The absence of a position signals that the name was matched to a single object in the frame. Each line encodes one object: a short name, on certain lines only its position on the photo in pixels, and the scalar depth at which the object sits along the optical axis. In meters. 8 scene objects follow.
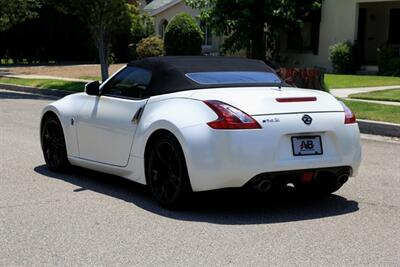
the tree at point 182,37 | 29.08
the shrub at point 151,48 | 32.03
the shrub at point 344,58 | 25.08
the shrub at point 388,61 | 23.67
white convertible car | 5.79
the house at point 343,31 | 26.17
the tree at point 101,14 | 20.06
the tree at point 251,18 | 24.02
